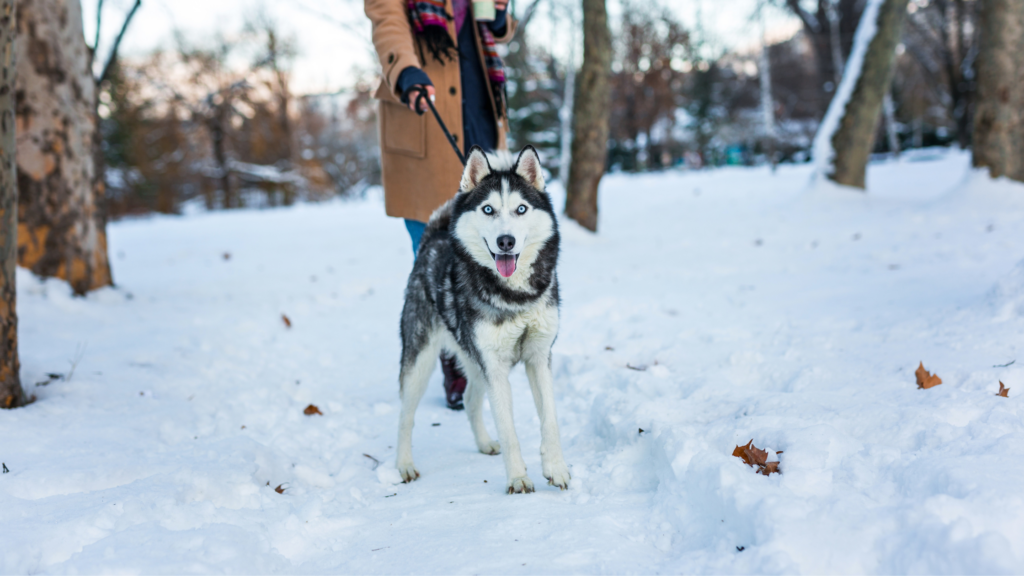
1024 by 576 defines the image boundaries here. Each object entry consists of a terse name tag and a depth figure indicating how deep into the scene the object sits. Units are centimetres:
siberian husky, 250
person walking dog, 324
